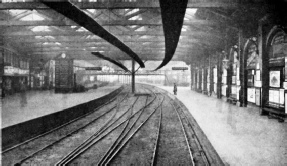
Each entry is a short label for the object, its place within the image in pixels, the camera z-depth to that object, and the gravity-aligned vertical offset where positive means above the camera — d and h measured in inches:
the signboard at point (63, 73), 905.0 +21.3
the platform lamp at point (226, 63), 554.1 +38.6
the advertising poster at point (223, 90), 636.9 -42.9
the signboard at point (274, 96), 356.5 -34.5
